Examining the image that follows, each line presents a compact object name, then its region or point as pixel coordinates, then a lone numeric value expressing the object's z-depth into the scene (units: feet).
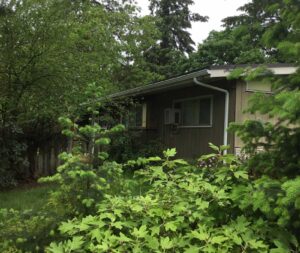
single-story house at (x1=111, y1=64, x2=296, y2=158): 25.39
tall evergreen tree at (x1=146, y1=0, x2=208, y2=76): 77.55
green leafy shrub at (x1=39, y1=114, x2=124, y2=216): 8.87
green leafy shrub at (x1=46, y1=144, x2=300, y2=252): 6.83
